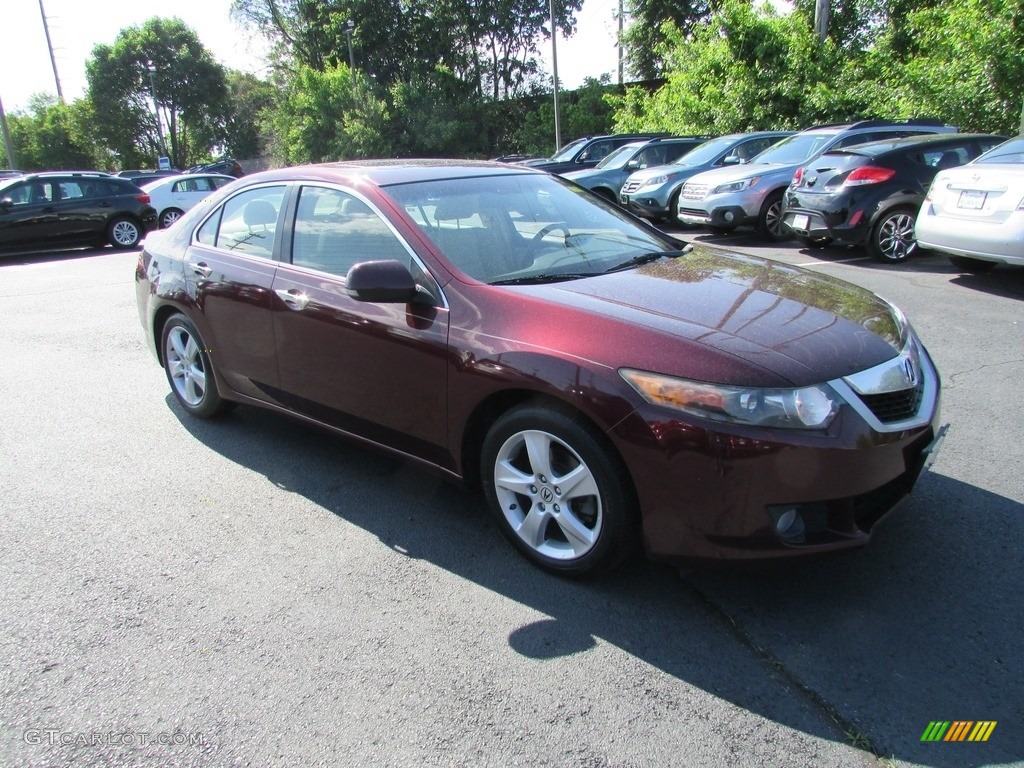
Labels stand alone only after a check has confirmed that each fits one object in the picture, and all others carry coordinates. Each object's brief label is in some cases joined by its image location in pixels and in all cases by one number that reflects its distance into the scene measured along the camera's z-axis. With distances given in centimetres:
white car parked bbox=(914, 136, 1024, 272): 680
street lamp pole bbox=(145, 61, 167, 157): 5594
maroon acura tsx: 259
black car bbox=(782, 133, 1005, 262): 894
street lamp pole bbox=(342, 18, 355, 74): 4491
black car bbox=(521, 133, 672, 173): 1866
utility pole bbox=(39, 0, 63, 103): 4747
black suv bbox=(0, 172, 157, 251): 1394
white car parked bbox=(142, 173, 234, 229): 1708
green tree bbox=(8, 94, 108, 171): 5584
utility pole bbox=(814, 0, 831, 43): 2020
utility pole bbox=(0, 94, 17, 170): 3120
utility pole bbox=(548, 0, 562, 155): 3131
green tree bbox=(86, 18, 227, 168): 5484
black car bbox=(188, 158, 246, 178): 3750
